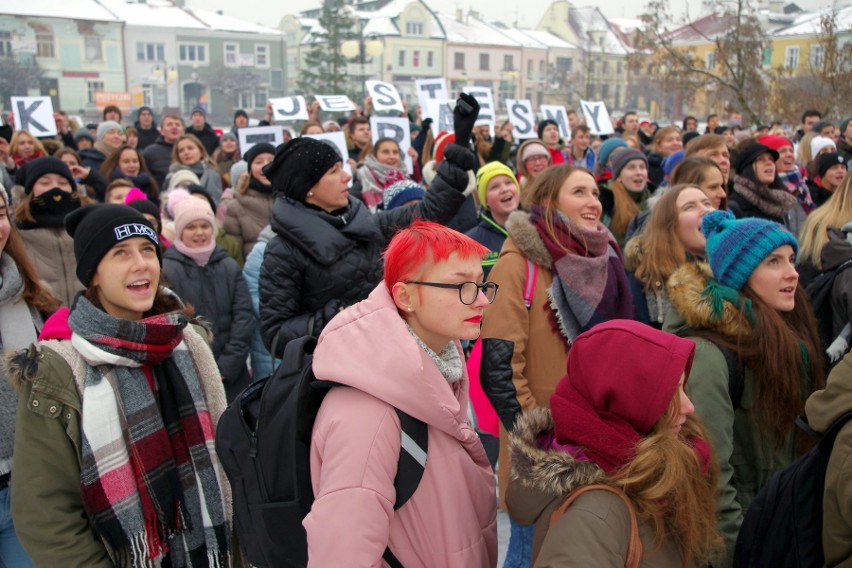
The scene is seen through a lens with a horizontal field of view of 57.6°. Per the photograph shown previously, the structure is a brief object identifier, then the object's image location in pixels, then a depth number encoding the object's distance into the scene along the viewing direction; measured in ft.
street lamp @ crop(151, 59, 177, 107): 175.73
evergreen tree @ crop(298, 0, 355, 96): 145.07
